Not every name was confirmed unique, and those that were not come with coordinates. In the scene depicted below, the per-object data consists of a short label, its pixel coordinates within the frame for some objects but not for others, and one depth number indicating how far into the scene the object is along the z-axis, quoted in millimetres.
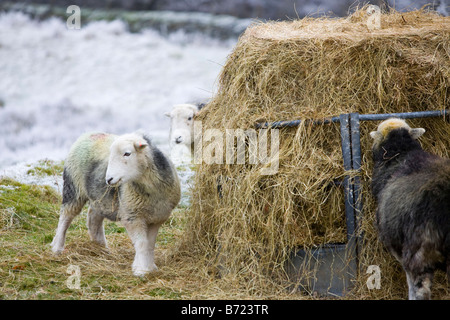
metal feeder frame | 9453
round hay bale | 9672
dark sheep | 7594
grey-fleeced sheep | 11078
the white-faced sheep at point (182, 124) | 14727
